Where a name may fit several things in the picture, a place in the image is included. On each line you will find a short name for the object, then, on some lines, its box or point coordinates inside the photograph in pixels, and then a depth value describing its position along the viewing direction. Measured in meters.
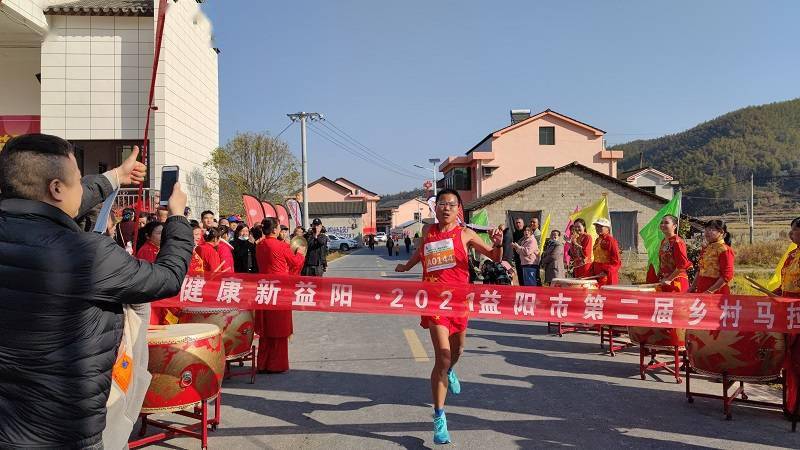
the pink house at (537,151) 41.78
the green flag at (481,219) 22.69
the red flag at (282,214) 18.80
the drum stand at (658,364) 6.70
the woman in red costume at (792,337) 5.14
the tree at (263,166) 36.19
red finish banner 5.06
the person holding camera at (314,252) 14.98
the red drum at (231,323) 5.97
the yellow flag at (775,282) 7.06
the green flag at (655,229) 10.96
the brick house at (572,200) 31.39
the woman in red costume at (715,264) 6.27
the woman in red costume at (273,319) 6.99
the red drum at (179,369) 4.38
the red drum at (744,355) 5.29
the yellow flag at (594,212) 13.73
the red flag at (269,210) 16.97
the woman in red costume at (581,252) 10.15
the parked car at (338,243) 48.96
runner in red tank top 5.07
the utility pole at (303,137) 35.28
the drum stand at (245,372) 6.59
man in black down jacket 2.08
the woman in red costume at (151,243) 6.41
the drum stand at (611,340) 8.00
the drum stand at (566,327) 9.95
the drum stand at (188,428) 4.54
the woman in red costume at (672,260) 7.09
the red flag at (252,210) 15.48
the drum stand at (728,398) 5.30
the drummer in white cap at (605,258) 9.13
